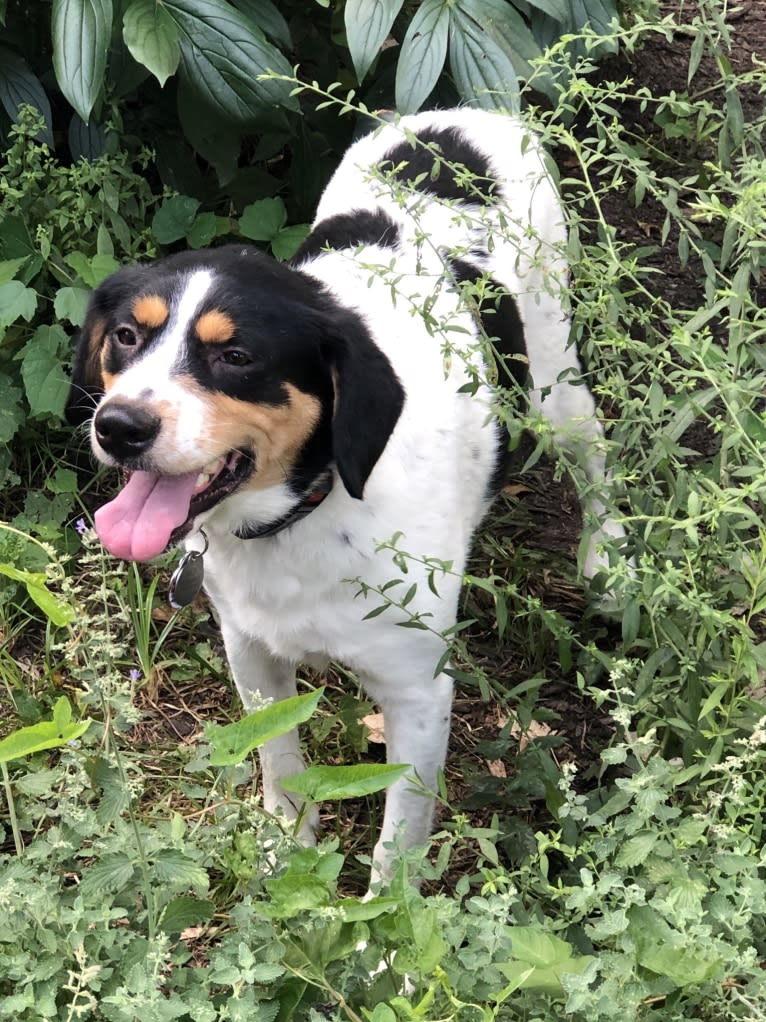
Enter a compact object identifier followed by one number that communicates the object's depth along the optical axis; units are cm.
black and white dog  236
